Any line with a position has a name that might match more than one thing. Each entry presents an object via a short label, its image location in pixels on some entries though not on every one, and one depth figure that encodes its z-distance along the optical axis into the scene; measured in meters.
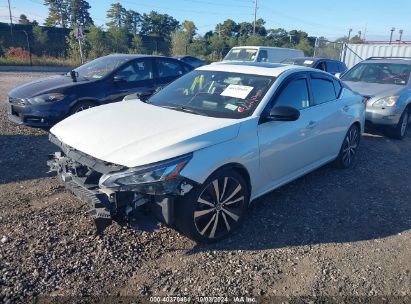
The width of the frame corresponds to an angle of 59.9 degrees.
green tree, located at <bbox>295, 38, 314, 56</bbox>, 40.06
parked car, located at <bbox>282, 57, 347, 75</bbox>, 12.59
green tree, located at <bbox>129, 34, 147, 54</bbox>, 30.52
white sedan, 2.88
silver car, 7.36
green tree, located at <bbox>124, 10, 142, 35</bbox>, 55.06
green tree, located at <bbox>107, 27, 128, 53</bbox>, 29.36
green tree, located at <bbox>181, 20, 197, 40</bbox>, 58.11
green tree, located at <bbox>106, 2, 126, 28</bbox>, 60.47
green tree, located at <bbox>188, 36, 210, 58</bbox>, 33.66
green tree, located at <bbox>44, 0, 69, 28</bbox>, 57.72
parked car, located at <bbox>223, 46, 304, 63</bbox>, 14.93
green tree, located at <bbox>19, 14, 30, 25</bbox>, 53.03
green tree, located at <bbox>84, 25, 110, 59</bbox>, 27.98
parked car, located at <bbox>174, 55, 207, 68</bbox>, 19.98
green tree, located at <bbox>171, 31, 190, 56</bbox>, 32.03
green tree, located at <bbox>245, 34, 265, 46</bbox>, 38.71
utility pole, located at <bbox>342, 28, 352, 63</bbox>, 19.47
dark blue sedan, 6.37
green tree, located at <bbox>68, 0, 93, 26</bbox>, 58.59
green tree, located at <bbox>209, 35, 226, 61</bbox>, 34.39
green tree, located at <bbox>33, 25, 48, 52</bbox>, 27.42
